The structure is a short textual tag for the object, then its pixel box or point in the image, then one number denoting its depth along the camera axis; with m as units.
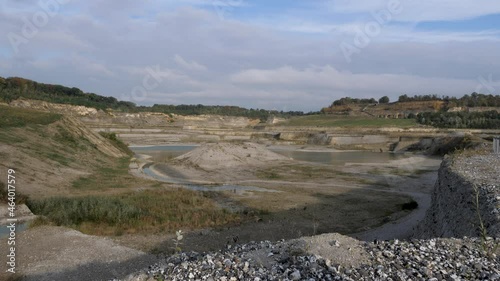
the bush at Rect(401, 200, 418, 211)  27.47
